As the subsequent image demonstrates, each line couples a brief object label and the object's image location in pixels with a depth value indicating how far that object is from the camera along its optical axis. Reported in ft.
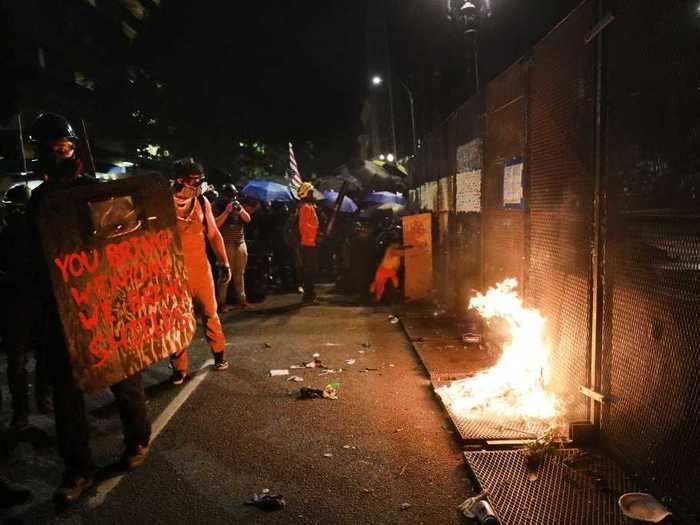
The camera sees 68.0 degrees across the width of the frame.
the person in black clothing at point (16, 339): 13.37
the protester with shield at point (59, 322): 11.49
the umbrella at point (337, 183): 70.73
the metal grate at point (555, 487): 10.70
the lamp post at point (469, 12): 32.94
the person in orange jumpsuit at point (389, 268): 36.50
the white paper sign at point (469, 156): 26.07
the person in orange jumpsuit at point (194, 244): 19.83
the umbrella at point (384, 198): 64.49
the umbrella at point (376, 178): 72.69
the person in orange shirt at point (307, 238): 37.78
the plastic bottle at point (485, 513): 10.49
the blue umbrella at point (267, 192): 51.37
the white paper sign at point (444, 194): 33.73
